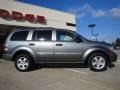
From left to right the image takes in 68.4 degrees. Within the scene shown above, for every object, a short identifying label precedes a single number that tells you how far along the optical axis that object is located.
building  9.11
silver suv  3.92
